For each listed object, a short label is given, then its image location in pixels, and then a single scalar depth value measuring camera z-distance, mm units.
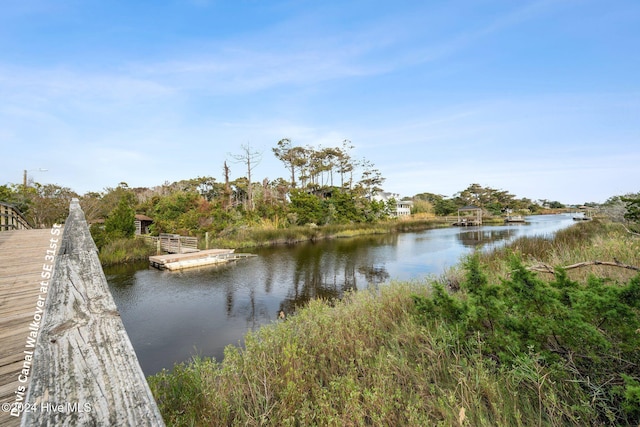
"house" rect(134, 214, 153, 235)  23722
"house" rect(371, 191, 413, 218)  50812
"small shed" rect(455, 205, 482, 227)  40141
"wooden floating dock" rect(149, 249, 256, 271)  13416
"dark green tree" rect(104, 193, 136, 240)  16045
